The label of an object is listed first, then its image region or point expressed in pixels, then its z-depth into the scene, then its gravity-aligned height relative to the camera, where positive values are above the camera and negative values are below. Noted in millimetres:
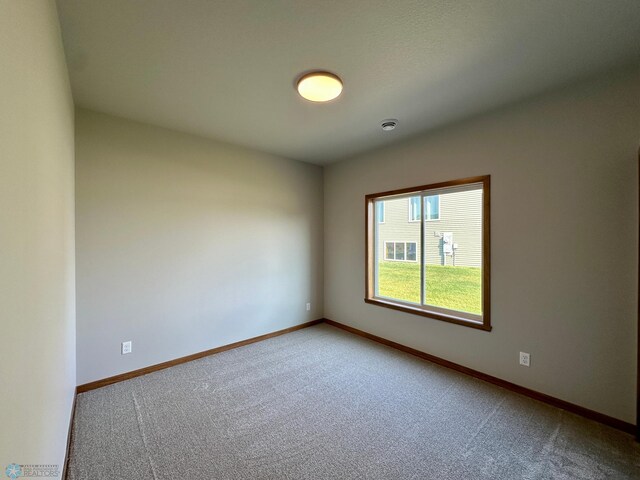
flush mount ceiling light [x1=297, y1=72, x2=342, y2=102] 1942 +1161
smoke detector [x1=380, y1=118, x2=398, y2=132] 2723 +1197
